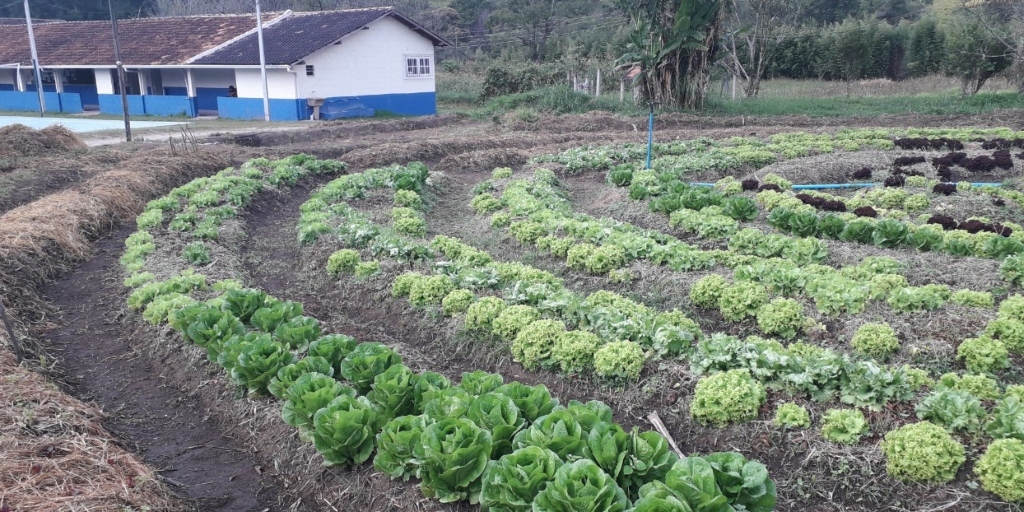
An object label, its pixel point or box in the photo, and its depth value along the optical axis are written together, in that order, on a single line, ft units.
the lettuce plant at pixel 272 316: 25.41
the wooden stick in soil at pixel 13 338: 23.83
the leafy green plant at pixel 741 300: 27.30
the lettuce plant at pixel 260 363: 21.81
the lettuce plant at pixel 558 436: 15.70
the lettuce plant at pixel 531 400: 17.61
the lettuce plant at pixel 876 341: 23.31
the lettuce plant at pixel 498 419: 16.62
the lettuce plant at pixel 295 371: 20.85
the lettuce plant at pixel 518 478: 14.64
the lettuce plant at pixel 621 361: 22.53
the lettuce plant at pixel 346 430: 17.89
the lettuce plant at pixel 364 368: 20.65
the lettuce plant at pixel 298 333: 23.89
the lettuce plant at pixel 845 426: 18.40
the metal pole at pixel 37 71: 128.06
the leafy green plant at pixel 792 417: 19.27
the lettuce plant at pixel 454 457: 15.79
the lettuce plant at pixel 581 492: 13.76
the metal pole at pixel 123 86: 88.23
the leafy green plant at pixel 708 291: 28.50
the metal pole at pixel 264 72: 108.55
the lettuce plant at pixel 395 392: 19.03
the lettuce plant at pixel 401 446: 16.75
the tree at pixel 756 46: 129.29
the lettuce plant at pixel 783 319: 25.72
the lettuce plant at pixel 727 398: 19.93
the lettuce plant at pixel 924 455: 16.94
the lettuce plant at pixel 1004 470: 15.87
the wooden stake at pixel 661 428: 18.89
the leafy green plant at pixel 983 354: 22.03
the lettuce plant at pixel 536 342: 24.31
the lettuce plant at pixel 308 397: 19.02
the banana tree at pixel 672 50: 100.07
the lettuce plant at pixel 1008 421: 17.28
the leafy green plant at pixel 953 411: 18.11
